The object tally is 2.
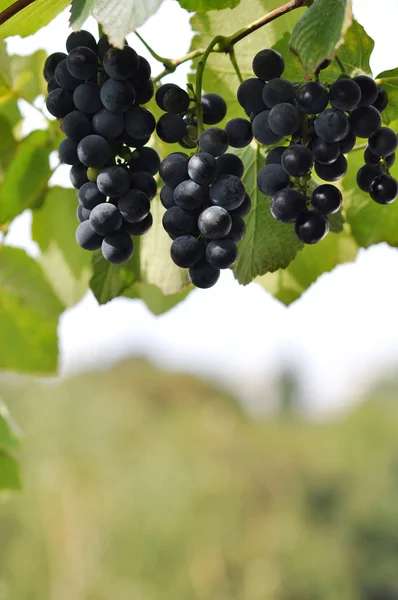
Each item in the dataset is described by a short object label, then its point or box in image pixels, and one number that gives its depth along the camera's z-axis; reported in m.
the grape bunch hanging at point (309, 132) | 1.17
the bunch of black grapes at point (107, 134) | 1.19
